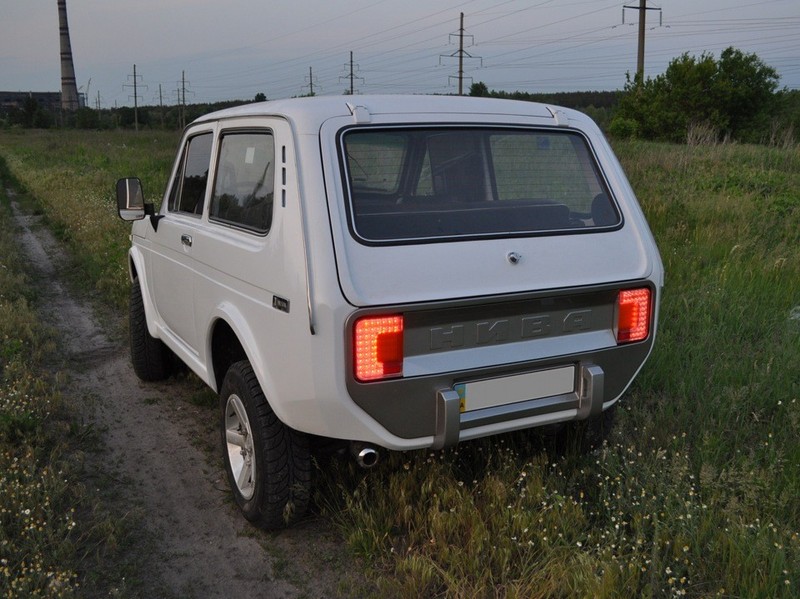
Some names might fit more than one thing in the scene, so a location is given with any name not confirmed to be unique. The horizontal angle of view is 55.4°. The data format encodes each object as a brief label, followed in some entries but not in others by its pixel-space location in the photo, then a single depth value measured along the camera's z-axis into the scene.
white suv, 2.82
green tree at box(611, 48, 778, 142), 43.16
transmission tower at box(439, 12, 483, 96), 58.00
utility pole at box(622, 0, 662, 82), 35.50
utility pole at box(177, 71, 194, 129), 65.64
